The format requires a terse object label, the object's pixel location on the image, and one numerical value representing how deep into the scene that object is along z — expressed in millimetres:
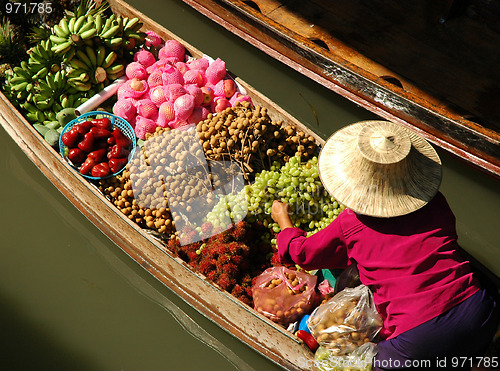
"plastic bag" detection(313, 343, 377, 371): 2140
